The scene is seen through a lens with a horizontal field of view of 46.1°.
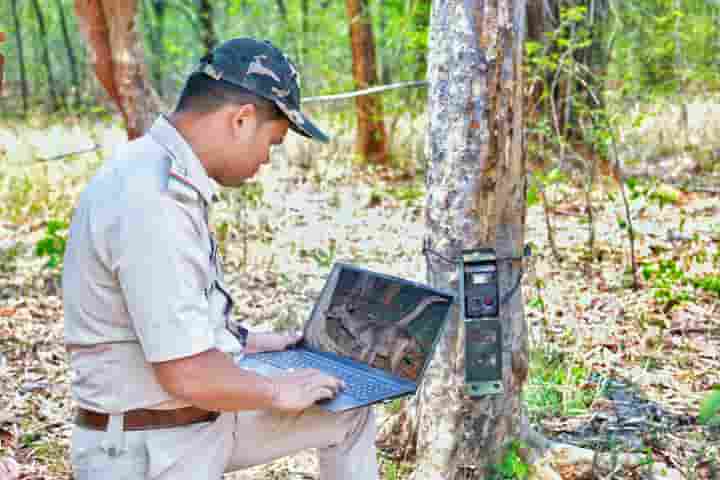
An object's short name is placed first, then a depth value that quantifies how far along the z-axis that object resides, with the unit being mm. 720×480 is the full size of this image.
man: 1963
